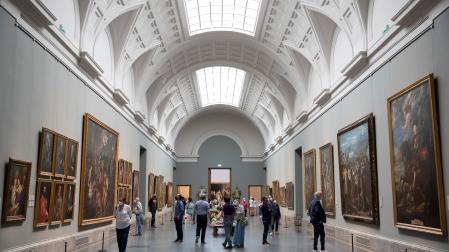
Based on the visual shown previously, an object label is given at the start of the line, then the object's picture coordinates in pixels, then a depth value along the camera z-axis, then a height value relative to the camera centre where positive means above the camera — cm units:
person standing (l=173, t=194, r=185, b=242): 1753 -94
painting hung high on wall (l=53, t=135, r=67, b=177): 1217 +107
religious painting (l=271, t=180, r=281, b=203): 3494 +36
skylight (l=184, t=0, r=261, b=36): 2234 +940
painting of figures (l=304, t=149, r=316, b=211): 2201 +100
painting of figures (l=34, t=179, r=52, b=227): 1099 -21
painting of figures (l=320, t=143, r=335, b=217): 1827 +73
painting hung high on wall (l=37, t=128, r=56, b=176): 1106 +106
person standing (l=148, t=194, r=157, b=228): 2594 -75
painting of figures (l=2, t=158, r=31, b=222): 925 +10
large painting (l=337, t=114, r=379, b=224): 1356 +83
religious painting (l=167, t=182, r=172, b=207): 3903 +9
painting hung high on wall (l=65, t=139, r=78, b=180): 1318 +110
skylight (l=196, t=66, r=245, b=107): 3400 +908
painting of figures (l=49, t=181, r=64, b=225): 1196 -20
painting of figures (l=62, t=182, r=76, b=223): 1305 -22
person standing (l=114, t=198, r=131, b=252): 1222 -74
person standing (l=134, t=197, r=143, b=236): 2025 -97
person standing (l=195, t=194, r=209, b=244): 1664 -70
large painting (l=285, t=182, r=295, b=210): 2795 +6
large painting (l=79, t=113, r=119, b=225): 1488 +83
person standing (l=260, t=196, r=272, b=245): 1666 -76
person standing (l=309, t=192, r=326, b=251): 1366 -69
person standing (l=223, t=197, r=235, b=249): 1523 -71
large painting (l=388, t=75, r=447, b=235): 952 +85
